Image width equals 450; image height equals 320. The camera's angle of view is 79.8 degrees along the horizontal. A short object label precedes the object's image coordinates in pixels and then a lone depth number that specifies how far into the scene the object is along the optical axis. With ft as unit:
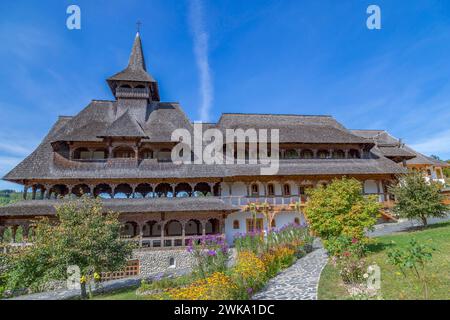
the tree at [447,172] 152.66
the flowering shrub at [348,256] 32.68
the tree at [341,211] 44.24
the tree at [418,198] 56.80
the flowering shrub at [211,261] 38.60
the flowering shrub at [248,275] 30.85
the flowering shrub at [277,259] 40.88
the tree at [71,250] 41.81
